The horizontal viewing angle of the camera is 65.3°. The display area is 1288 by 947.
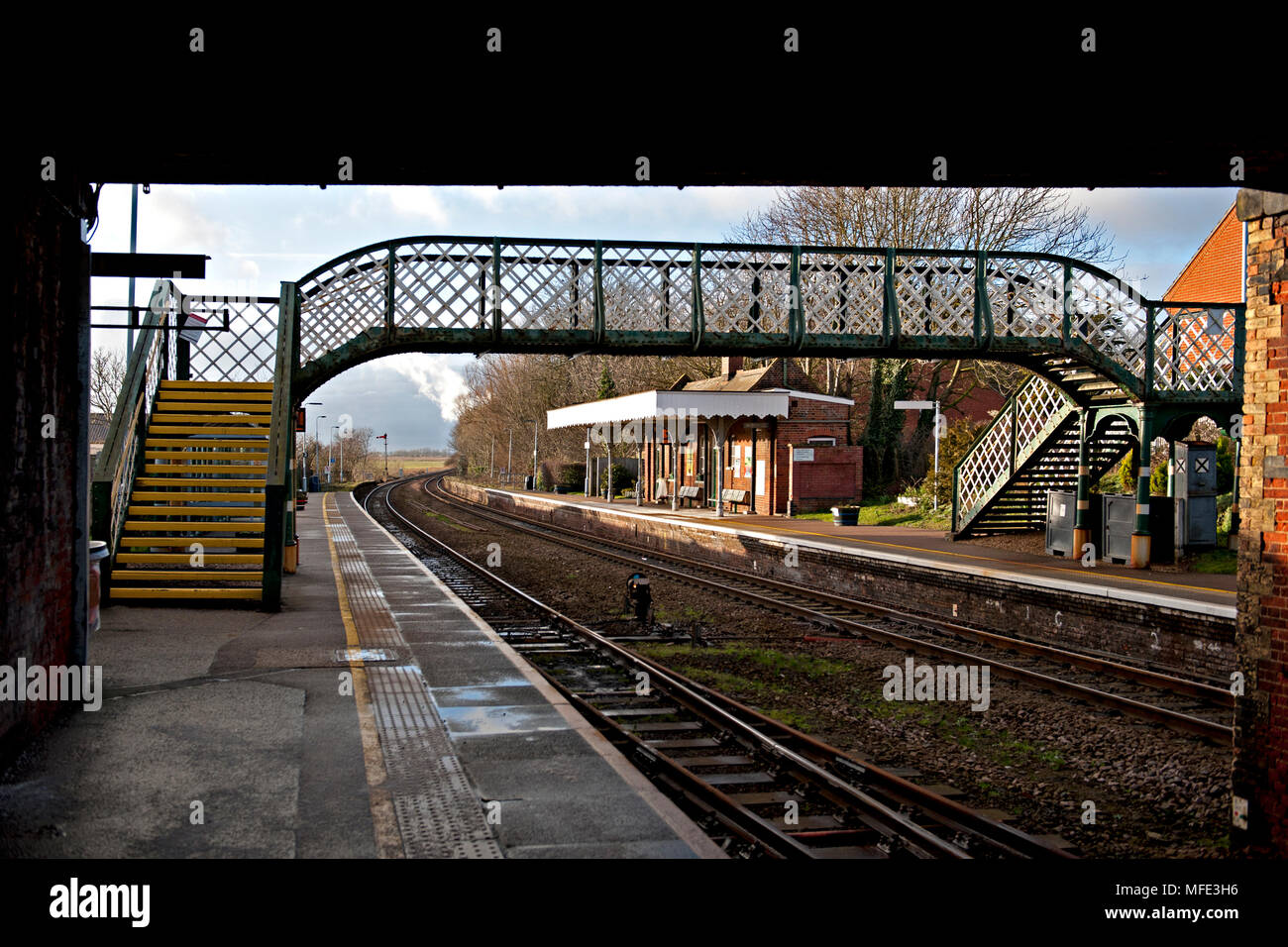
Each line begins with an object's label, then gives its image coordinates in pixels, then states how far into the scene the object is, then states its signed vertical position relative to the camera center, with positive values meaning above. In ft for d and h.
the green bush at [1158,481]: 63.36 -1.09
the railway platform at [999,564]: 39.58 -5.16
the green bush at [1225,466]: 61.98 -0.05
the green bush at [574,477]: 169.37 -2.82
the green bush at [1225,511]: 55.52 -2.68
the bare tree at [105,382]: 148.15 +11.49
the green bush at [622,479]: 157.48 -2.89
